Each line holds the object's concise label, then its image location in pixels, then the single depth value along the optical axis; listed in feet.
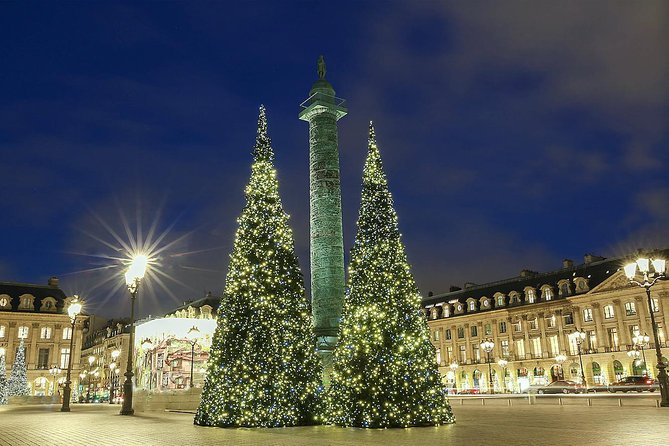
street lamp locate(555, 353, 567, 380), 206.82
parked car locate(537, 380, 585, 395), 135.74
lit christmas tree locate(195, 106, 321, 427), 56.44
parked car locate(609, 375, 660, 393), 120.82
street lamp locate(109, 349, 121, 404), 151.33
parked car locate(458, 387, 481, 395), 182.80
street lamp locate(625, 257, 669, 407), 72.08
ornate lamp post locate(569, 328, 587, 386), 149.04
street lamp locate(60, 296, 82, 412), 90.27
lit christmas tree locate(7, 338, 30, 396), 171.42
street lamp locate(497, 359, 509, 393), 226.67
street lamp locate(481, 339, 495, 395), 140.56
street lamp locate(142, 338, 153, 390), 113.50
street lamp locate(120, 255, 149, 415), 75.51
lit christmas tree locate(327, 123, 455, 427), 54.54
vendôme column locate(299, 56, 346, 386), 89.86
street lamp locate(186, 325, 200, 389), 105.29
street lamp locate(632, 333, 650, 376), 155.22
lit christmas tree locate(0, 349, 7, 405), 155.12
